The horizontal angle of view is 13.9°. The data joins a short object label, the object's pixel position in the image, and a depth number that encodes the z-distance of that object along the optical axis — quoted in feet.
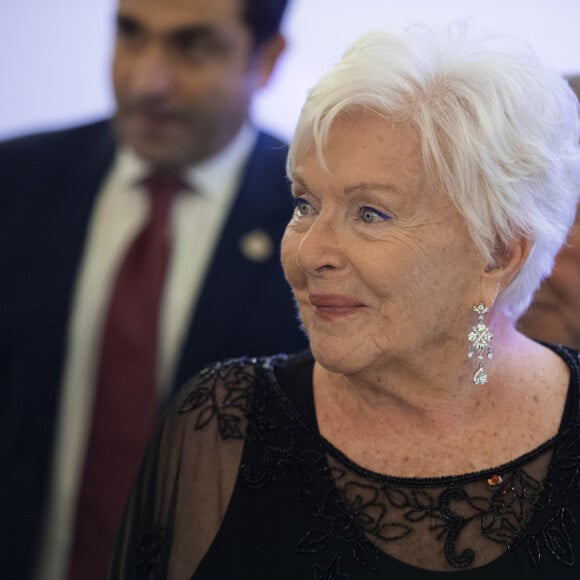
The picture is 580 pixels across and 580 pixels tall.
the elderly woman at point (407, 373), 5.00
